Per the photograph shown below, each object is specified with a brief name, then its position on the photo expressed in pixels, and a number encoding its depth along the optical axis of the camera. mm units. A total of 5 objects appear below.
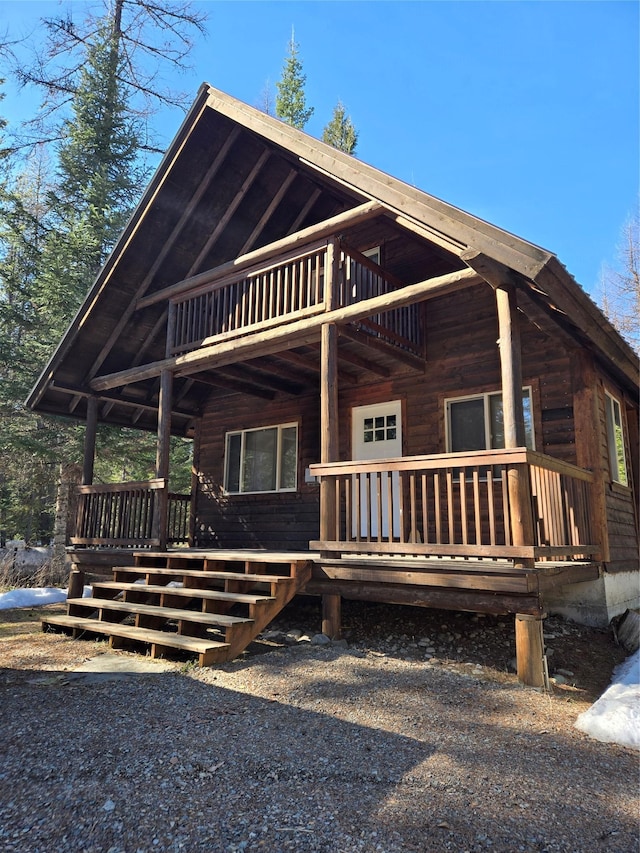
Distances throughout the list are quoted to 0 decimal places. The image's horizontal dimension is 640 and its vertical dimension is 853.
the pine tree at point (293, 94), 25547
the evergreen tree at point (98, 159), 16688
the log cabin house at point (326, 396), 5543
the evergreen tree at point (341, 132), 25556
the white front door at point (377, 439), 8891
